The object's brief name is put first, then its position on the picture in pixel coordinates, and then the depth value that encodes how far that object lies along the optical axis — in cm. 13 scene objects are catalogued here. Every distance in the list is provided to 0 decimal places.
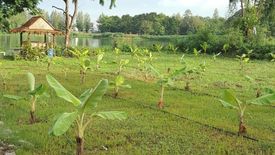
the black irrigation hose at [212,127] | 592
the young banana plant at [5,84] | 1028
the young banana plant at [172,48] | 3096
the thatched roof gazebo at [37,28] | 2494
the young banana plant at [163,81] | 816
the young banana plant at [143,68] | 1425
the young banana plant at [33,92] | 558
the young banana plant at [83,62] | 1021
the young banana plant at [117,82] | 868
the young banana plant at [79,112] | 390
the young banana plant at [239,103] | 553
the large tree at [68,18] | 2905
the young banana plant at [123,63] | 1152
